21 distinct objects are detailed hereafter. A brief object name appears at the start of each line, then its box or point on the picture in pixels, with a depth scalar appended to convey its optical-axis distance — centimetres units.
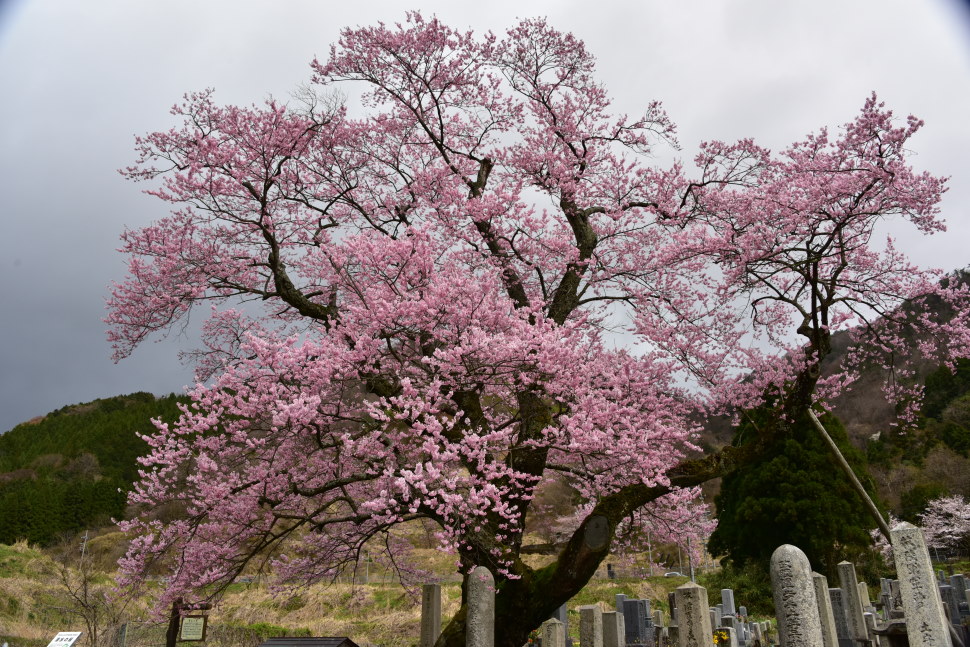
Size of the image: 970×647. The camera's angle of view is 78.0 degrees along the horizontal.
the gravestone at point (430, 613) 841
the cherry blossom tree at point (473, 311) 700
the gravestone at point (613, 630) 694
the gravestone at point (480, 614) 546
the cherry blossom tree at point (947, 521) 2807
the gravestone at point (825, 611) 829
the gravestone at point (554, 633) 636
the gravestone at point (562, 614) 1144
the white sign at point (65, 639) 718
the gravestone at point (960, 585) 1404
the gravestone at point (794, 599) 374
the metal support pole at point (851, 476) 713
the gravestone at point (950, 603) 1305
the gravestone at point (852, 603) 1116
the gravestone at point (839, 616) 1153
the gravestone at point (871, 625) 1054
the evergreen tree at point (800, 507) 1988
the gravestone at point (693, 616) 546
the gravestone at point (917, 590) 416
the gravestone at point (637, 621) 1139
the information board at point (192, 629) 930
